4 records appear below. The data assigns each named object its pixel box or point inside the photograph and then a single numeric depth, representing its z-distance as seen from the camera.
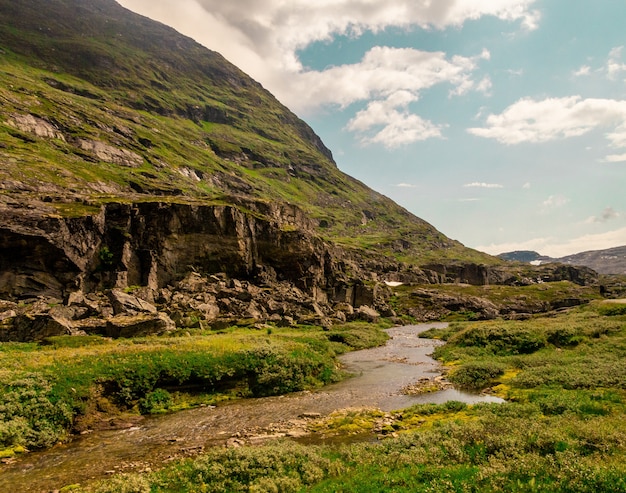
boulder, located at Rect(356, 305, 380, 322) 90.69
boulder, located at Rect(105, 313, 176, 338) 42.53
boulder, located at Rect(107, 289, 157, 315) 51.14
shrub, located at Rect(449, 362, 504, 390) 30.23
